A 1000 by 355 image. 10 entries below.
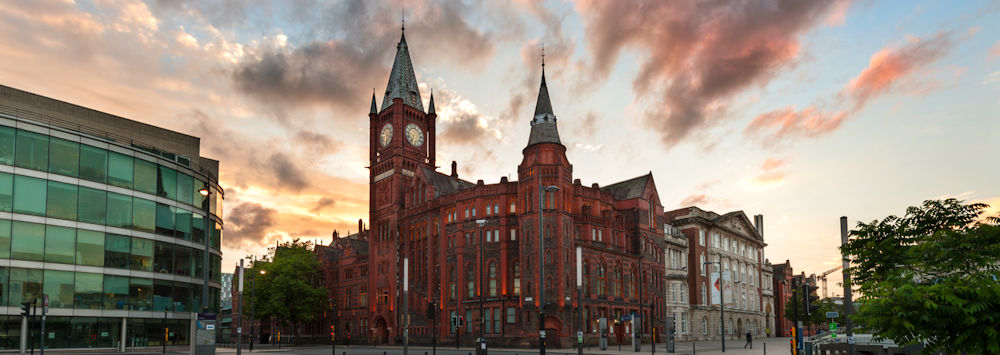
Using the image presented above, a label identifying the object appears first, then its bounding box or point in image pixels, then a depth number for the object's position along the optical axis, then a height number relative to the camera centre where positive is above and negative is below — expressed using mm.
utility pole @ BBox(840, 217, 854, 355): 23162 -1016
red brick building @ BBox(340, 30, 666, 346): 66250 +2599
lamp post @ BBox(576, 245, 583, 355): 34625 -918
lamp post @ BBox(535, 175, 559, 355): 31969 -1572
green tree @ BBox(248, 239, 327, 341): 87062 -2540
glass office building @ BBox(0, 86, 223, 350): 45156 +2961
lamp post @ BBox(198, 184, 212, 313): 28375 +1392
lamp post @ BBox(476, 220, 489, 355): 36750 -4070
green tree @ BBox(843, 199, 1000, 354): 14359 -294
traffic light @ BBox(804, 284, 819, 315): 24333 -1290
